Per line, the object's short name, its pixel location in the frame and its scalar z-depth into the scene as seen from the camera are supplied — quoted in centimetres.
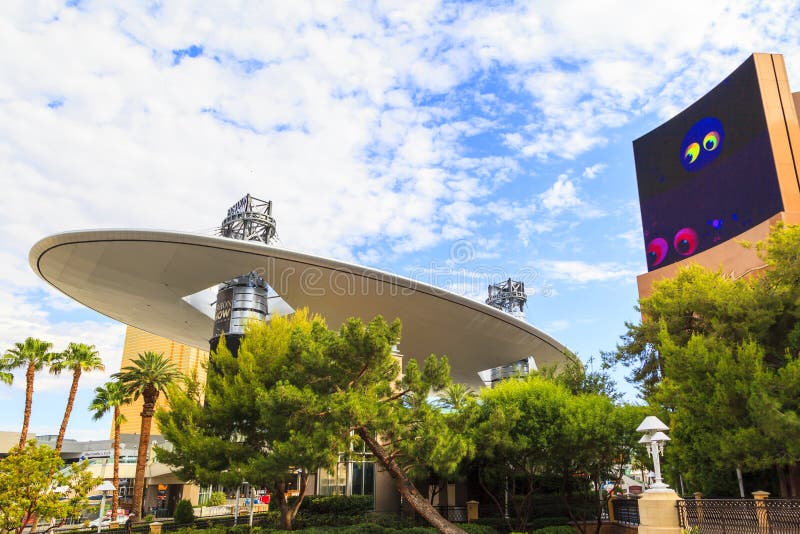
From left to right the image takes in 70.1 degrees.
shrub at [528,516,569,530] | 2396
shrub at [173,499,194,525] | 2758
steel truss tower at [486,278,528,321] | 6288
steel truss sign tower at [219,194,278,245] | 3566
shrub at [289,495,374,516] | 2716
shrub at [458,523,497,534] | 2045
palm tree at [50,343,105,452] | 3588
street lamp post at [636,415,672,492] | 1475
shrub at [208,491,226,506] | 4778
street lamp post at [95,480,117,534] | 2511
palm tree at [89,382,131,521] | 3616
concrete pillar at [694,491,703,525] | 1405
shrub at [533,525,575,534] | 2112
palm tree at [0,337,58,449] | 3353
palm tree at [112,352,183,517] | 3538
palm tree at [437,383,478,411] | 1872
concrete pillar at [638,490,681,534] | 1429
